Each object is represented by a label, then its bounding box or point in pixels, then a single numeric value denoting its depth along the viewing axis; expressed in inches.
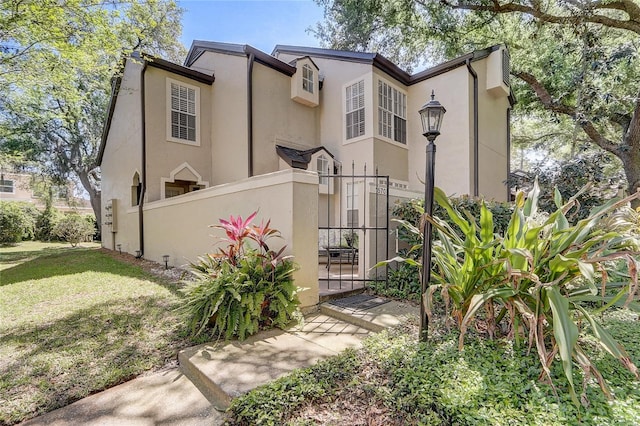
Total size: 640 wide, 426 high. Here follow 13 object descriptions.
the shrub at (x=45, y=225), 768.3
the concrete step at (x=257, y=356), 105.8
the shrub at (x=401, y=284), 198.6
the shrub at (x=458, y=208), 209.5
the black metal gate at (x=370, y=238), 216.7
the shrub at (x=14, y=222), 664.4
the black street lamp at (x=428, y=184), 125.1
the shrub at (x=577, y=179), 315.9
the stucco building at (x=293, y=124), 369.4
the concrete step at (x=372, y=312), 155.7
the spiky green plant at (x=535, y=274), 87.7
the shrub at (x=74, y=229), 608.7
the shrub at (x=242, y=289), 143.8
